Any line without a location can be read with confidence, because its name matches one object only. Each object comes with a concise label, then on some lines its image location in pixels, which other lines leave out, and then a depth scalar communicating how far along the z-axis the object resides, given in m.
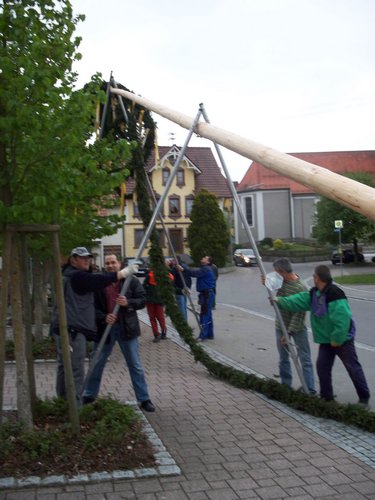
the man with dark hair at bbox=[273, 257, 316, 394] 7.43
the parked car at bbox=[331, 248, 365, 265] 47.33
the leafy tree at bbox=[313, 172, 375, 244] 42.68
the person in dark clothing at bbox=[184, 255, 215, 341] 12.50
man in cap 6.02
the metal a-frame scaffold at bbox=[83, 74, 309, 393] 6.45
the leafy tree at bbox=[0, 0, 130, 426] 4.79
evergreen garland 7.73
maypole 3.95
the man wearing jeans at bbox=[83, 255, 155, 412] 6.65
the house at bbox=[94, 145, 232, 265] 50.53
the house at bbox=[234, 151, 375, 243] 67.06
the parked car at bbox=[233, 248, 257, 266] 49.31
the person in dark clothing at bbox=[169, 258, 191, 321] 11.94
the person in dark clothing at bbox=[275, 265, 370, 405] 6.55
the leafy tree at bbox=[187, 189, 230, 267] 44.03
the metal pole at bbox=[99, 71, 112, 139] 8.75
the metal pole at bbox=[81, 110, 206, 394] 6.39
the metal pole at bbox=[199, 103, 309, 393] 6.97
